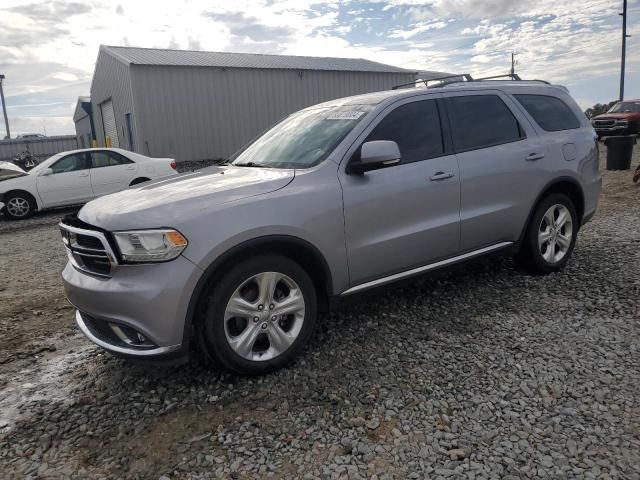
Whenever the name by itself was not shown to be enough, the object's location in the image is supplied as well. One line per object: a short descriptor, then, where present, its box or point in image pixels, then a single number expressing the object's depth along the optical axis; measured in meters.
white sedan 10.33
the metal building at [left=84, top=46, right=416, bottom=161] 18.19
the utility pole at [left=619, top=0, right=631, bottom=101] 29.73
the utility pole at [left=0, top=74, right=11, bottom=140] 43.76
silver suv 2.79
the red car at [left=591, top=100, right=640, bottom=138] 20.73
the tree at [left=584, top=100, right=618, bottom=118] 36.49
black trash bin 12.38
